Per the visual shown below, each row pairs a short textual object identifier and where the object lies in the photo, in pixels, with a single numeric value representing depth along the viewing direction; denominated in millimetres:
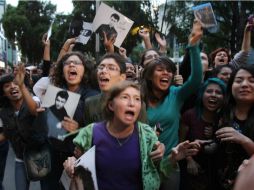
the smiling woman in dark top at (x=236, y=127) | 1902
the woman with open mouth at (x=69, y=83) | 2425
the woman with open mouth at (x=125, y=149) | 1751
